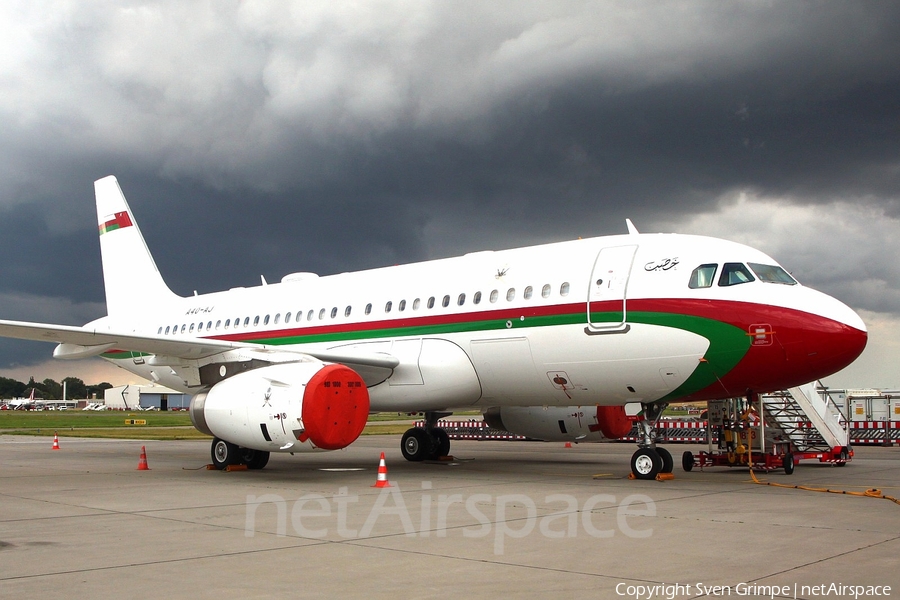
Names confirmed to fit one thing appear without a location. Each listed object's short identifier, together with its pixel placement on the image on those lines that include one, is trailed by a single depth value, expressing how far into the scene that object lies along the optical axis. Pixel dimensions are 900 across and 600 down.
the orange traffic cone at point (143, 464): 18.32
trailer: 17.25
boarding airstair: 19.88
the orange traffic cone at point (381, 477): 13.96
